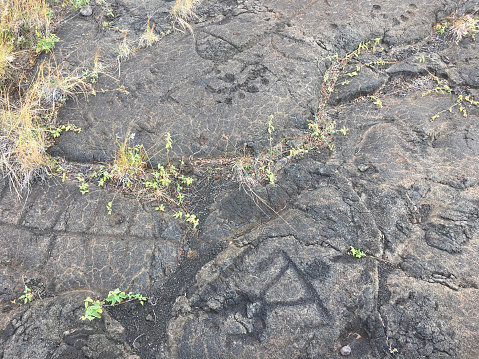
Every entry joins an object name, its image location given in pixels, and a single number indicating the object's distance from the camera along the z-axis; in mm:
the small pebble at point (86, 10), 4191
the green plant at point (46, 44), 3768
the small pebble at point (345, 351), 2027
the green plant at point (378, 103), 3393
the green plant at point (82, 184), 2881
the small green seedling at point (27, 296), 2357
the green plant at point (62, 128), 3215
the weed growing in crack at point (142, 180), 2861
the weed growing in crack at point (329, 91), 3234
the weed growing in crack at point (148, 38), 3822
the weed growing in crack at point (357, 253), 2352
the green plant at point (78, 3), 4250
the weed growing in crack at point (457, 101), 3238
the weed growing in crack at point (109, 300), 2203
